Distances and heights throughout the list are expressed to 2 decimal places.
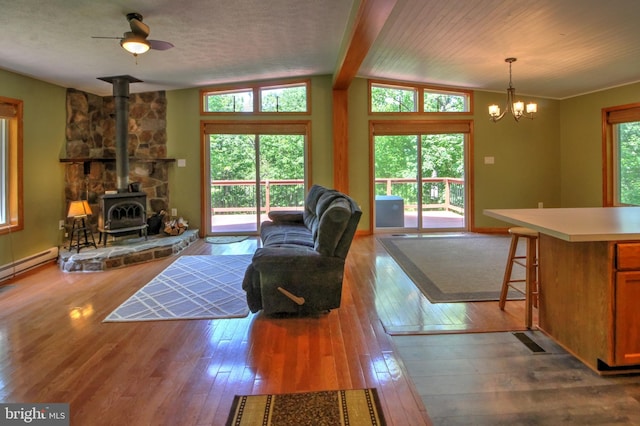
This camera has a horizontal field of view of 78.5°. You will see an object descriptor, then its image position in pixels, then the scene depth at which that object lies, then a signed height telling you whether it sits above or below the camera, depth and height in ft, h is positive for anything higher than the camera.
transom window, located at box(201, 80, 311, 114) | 22.15 +6.01
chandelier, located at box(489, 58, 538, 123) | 16.24 +4.06
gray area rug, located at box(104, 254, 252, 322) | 10.38 -2.74
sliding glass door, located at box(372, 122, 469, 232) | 23.21 +1.60
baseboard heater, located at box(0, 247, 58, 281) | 14.20 -2.19
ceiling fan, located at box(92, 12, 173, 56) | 10.86 +4.75
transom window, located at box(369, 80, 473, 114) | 22.91 +6.14
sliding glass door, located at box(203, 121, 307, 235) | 22.45 +1.61
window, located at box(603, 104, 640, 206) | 19.04 +2.29
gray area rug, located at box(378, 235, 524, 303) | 11.92 -2.43
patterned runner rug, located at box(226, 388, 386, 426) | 5.87 -3.23
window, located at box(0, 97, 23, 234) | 14.74 +1.50
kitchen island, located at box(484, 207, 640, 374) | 6.73 -1.57
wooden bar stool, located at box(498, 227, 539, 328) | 9.23 -1.62
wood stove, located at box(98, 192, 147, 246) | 16.97 -0.34
